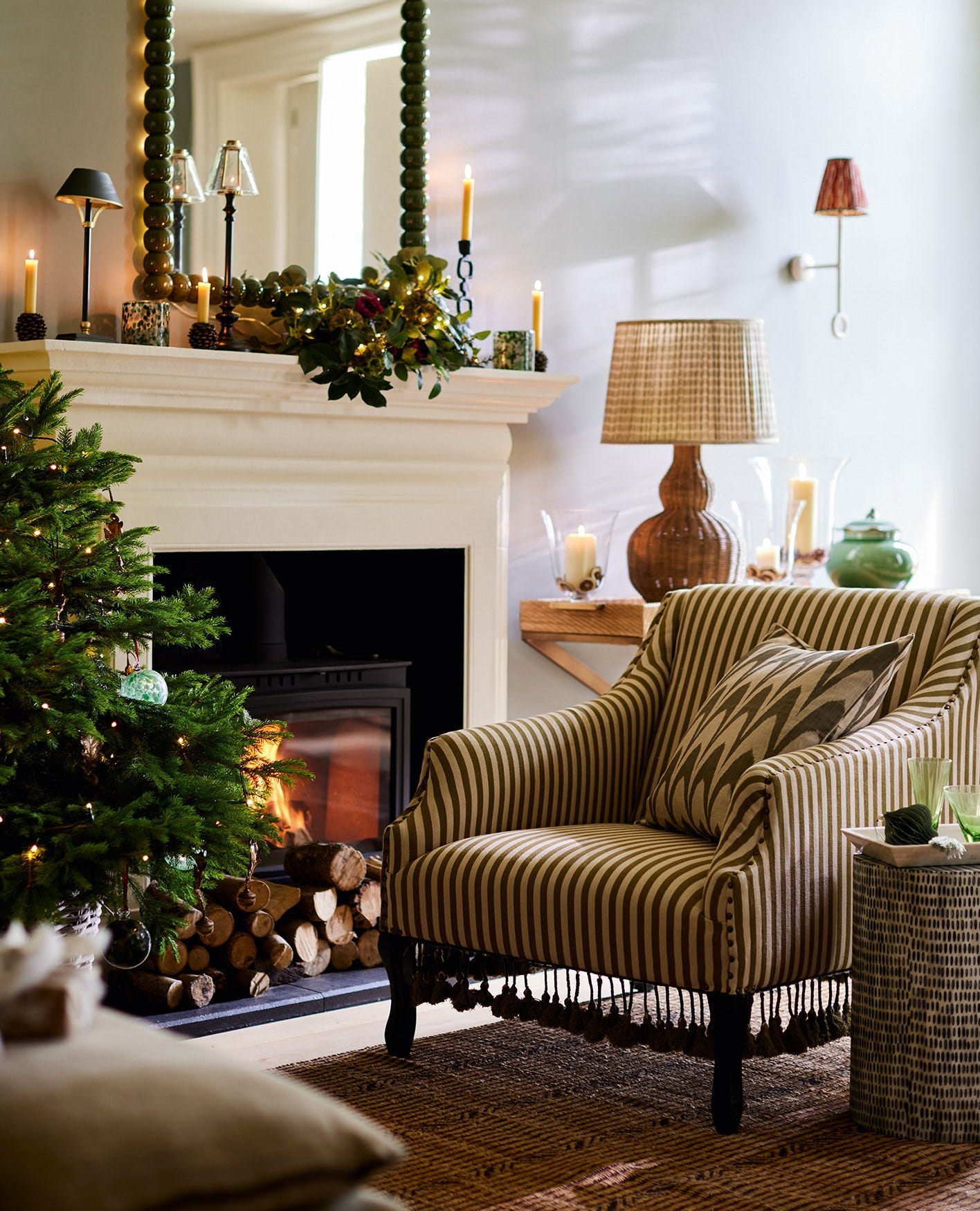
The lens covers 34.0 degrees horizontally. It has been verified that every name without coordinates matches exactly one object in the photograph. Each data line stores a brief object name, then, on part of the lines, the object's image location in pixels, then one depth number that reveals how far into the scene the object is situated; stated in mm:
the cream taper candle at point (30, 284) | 3232
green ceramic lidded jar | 4238
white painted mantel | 3213
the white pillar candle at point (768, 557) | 4238
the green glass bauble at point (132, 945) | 2754
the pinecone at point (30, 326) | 3215
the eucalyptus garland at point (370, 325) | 3453
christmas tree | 2566
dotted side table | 2365
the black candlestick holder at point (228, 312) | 3422
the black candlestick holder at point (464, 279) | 3967
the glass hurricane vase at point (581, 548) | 3955
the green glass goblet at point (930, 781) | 2490
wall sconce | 4750
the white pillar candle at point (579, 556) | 3947
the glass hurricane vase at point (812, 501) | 4246
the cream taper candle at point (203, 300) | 3414
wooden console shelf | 3852
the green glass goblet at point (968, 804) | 2438
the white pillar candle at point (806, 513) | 4238
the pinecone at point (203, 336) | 3369
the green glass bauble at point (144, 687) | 2648
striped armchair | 2406
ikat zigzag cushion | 2664
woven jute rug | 2244
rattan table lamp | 3902
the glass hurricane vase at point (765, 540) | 4203
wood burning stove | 3576
